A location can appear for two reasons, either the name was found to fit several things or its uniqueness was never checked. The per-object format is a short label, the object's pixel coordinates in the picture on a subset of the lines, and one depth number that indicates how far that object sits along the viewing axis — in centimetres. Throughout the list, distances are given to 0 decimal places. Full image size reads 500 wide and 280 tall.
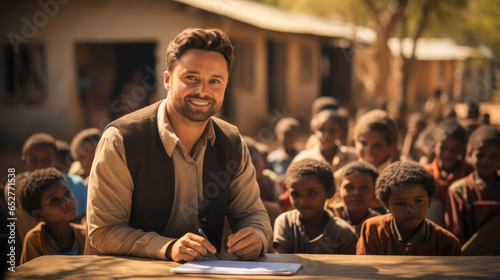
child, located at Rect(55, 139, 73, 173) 477
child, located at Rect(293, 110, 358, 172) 456
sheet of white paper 202
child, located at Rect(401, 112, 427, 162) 677
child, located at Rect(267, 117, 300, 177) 557
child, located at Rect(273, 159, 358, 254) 303
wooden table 198
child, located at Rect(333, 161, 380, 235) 333
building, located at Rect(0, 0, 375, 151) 1127
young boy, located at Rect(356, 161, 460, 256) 272
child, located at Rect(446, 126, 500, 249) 337
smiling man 232
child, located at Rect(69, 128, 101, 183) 466
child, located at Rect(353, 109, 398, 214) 411
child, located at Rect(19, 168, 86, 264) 317
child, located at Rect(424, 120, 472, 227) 408
